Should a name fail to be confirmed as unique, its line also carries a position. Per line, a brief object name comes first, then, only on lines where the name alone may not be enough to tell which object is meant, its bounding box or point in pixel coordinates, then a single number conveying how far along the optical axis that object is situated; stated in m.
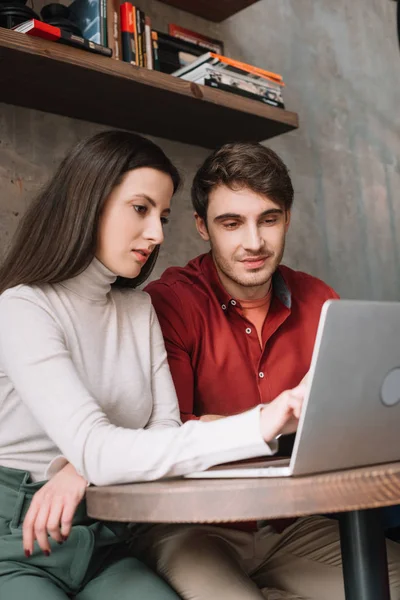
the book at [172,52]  2.32
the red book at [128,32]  2.13
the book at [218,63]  2.30
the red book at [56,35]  1.81
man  1.55
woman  1.05
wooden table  0.84
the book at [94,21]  2.05
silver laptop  0.85
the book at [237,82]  2.30
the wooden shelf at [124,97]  1.88
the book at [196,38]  2.49
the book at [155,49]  2.26
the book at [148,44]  2.21
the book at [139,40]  2.17
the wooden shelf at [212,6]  2.65
